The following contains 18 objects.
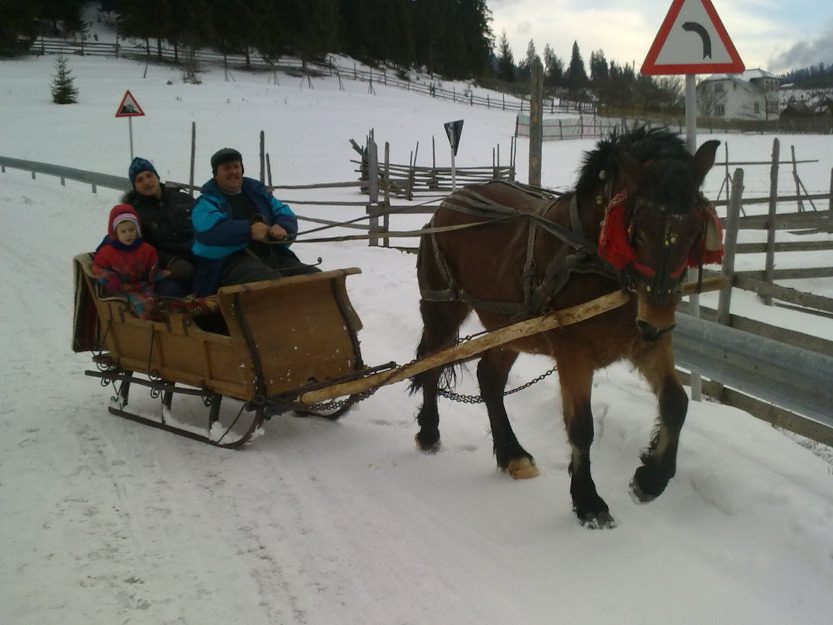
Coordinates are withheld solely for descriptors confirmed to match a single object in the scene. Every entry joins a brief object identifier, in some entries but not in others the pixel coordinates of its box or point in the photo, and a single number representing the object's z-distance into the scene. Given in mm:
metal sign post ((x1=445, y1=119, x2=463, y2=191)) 10016
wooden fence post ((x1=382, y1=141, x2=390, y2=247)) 11758
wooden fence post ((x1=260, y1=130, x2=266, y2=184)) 14602
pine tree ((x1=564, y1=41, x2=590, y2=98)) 77750
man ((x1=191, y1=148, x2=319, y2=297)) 4434
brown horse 2635
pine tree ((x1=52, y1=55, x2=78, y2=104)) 31344
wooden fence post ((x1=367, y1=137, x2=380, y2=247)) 12430
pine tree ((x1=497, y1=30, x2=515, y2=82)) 79438
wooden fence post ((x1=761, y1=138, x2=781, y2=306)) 9289
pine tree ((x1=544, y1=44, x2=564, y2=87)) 86875
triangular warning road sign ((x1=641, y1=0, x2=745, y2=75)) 3920
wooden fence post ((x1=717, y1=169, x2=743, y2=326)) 5590
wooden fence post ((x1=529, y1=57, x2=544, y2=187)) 6664
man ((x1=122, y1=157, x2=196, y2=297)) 5062
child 4762
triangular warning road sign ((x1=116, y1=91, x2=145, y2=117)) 12891
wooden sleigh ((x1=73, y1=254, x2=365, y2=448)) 4191
